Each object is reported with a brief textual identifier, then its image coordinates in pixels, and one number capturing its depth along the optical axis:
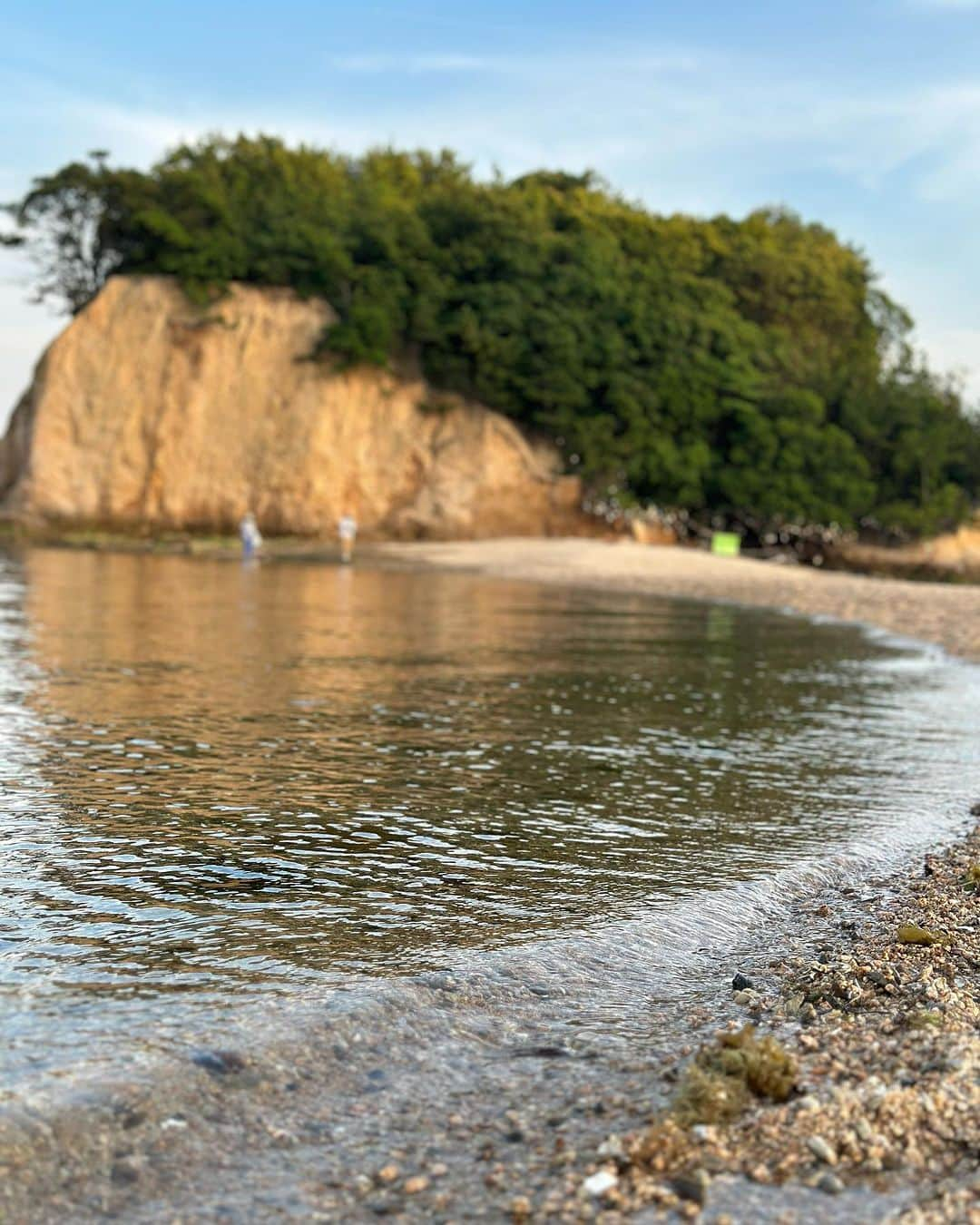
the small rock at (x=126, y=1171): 2.78
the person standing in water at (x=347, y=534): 35.44
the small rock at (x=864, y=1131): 2.84
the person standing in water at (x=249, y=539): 34.65
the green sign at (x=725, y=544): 43.19
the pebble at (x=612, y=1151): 2.82
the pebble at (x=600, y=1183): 2.68
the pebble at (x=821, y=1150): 2.78
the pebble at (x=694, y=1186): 2.64
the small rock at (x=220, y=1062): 3.29
